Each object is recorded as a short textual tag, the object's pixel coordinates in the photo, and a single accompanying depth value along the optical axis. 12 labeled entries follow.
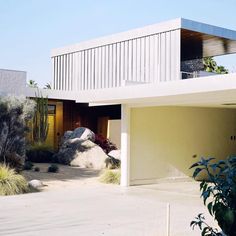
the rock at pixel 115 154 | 20.32
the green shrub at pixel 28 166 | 17.20
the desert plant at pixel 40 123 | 22.06
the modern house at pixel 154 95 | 12.67
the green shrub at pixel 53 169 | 16.94
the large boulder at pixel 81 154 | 19.42
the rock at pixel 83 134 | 21.18
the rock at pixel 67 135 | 22.05
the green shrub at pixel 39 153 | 20.09
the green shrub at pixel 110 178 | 14.61
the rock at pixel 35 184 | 12.91
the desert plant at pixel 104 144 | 22.19
